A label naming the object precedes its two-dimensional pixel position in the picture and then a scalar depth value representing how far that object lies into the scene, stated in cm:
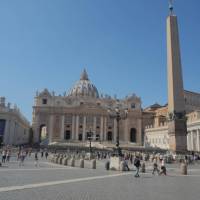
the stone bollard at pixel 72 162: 1937
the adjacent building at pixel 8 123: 5588
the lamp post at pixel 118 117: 1789
